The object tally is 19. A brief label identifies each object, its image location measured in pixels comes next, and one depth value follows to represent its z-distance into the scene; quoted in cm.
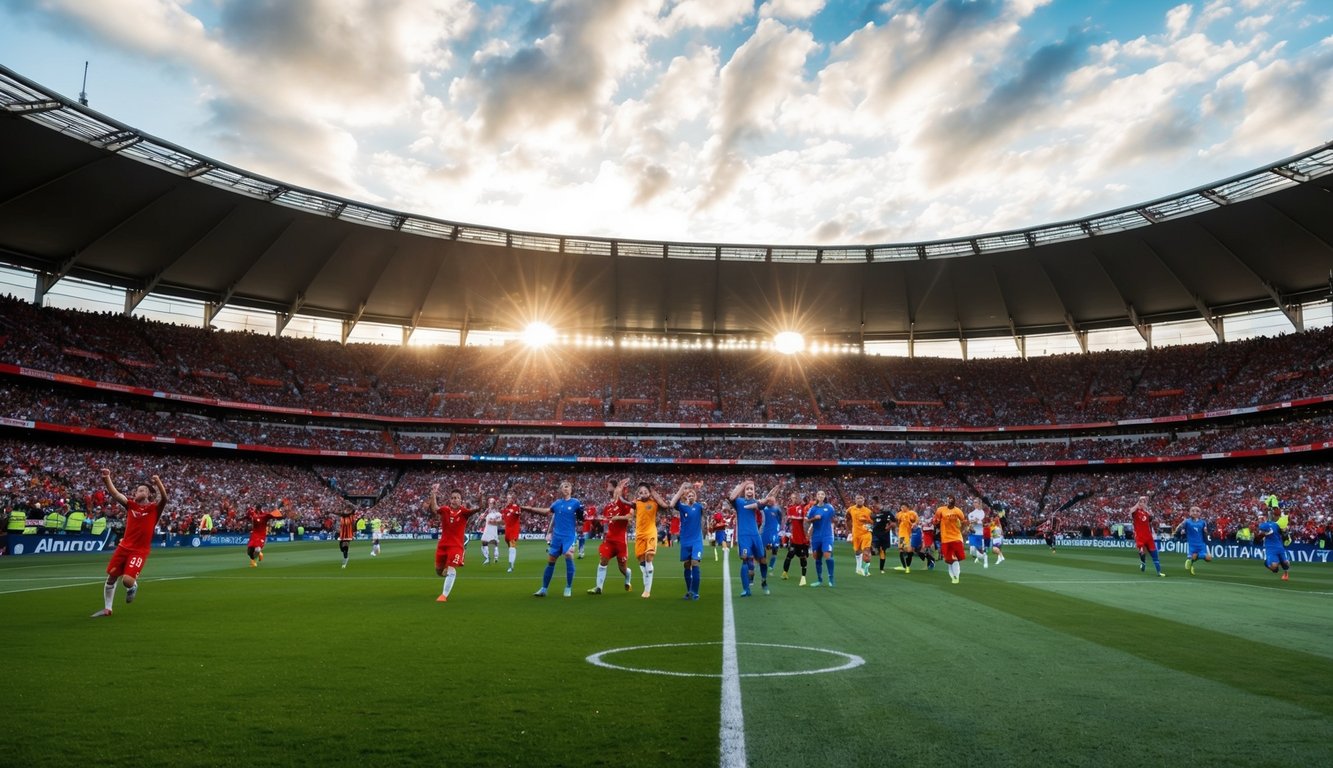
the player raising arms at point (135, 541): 1178
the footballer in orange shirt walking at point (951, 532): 1875
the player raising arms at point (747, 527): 1494
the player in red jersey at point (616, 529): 1452
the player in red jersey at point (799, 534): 1814
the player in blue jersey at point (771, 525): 1683
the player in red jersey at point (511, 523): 2231
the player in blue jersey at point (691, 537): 1488
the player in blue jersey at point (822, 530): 1791
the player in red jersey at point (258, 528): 2386
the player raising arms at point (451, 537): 1438
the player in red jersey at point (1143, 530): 2164
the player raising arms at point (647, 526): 1471
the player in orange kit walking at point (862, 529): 2100
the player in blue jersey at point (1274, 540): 2109
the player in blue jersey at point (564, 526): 1460
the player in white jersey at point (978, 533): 2733
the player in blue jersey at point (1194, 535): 2289
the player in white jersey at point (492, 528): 2486
